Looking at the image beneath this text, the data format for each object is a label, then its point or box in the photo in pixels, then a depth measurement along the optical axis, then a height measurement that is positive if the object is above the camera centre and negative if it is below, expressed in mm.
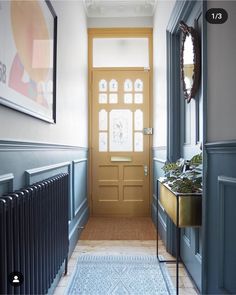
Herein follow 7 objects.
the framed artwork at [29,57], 1309 +477
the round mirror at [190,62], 2066 +638
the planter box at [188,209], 1807 -372
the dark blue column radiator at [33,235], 1106 -393
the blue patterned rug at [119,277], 1996 -941
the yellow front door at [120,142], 4309 +80
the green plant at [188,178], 1881 -198
